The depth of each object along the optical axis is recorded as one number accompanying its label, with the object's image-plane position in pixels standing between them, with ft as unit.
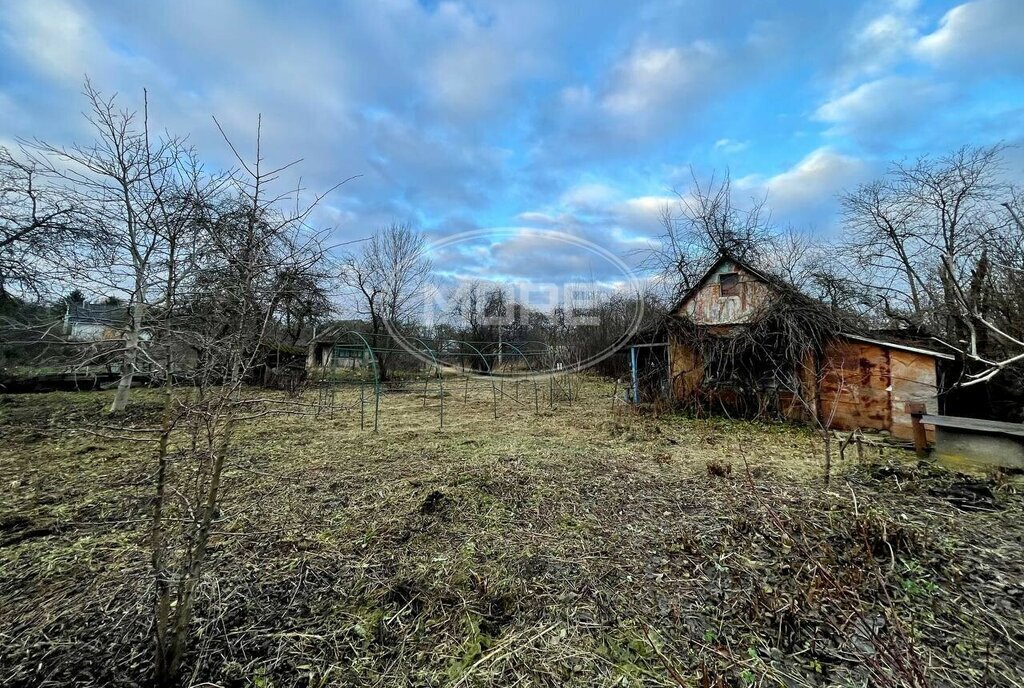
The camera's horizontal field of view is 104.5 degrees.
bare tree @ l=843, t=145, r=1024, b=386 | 21.77
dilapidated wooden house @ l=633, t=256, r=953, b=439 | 21.91
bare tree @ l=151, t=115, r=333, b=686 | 5.29
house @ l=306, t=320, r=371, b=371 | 45.37
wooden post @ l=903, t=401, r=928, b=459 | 16.63
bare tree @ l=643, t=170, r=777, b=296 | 31.48
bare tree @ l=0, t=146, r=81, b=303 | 21.95
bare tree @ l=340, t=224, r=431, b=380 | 50.65
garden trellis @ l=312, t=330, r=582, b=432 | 34.24
